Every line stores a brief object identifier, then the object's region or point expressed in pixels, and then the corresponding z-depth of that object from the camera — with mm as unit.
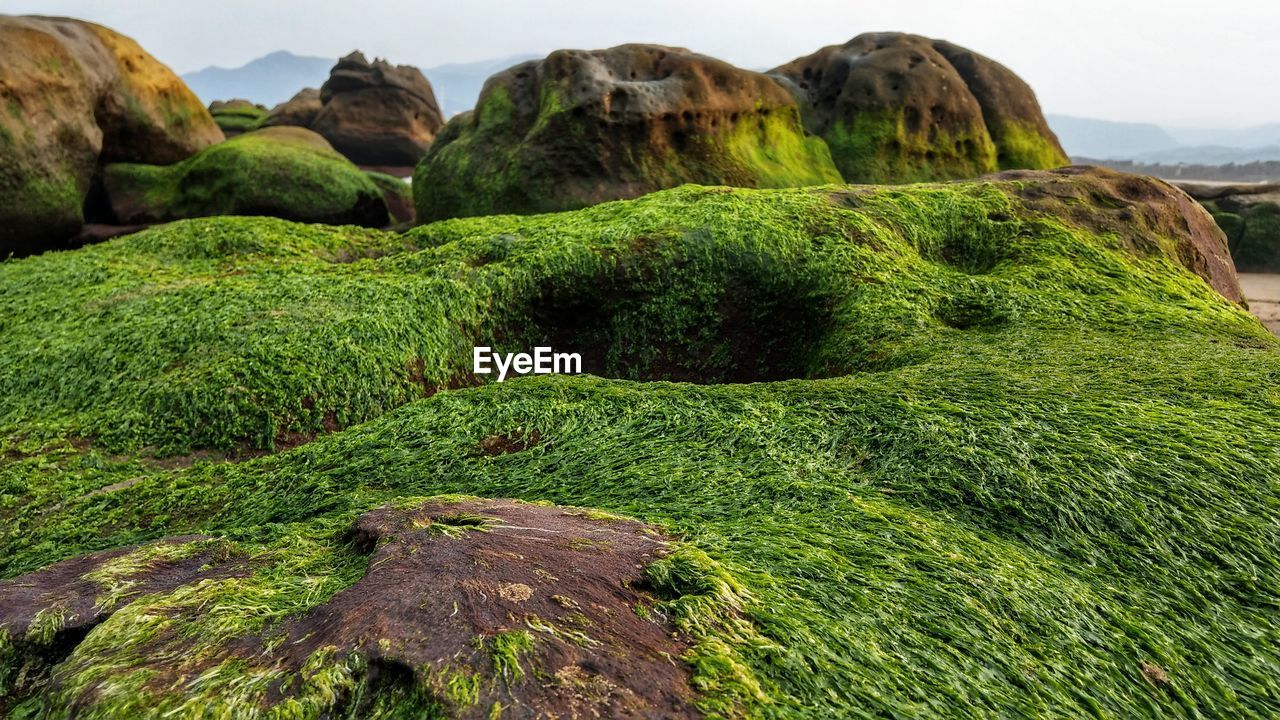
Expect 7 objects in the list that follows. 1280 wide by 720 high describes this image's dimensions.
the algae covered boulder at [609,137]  11430
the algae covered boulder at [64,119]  10680
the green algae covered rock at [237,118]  26406
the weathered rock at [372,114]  27297
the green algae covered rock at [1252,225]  15219
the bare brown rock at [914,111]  14328
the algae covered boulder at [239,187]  13414
